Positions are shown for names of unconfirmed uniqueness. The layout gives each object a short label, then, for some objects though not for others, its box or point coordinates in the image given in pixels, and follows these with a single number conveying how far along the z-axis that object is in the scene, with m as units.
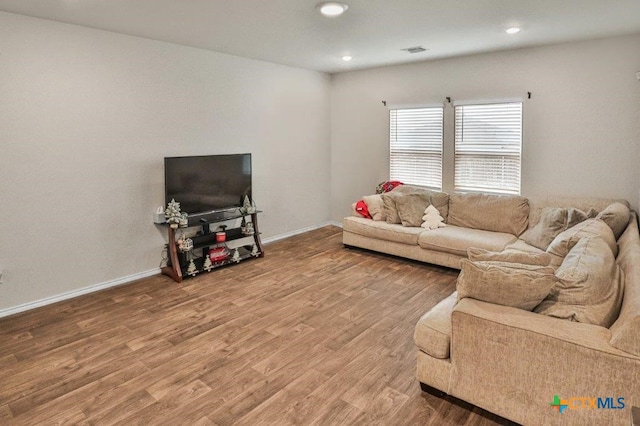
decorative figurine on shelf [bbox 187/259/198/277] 4.49
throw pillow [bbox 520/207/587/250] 4.00
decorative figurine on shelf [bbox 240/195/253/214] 5.10
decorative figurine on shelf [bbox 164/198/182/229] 4.36
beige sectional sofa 1.77
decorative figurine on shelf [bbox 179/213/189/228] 4.43
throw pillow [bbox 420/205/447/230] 5.01
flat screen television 4.44
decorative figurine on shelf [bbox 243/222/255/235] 5.10
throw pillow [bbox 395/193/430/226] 5.12
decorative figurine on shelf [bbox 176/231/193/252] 4.48
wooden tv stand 4.45
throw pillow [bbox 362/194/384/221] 5.46
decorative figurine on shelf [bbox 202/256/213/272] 4.66
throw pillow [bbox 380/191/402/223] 5.29
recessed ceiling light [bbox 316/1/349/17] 3.17
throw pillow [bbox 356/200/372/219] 5.60
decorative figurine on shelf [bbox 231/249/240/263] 4.95
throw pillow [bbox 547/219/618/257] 2.85
